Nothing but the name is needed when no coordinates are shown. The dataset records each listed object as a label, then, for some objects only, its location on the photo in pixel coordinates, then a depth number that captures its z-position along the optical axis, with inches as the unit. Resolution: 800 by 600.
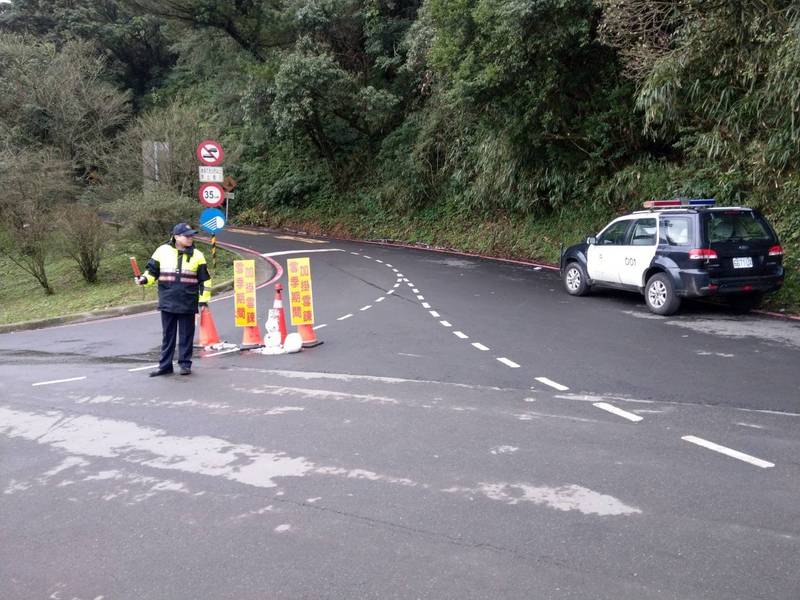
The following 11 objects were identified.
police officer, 326.3
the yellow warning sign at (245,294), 401.4
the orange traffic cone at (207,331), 400.5
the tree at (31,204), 808.3
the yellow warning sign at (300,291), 385.1
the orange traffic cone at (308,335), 389.7
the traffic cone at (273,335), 376.8
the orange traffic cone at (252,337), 394.7
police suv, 434.3
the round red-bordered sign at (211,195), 649.0
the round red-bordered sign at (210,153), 645.3
